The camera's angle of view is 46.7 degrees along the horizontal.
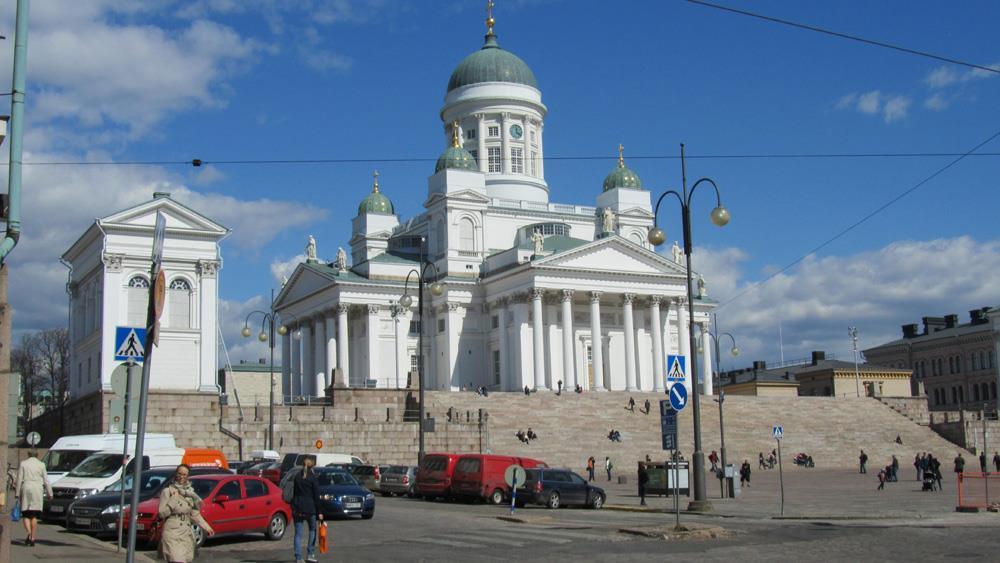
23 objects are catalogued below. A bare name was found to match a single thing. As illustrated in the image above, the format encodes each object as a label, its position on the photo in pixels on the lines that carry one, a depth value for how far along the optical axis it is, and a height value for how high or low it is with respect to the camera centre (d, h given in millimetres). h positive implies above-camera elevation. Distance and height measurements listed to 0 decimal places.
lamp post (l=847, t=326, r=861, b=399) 94438 +3899
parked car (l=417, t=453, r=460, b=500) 36656 -1352
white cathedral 78562 +9013
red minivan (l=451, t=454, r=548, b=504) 35375 -1403
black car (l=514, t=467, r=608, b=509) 34156 -1788
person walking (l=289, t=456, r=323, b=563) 18750 -1097
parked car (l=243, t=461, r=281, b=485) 34625 -1030
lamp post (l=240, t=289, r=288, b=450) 51347 +4733
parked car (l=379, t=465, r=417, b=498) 39938 -1627
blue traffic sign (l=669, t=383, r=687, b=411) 25000 +675
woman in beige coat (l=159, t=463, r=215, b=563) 13648 -974
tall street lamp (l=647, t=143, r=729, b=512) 29031 +2878
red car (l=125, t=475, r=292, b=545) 21659 -1328
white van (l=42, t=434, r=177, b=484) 31672 -200
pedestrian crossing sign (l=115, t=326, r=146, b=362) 16766 +1400
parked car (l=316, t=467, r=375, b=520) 27578 -1455
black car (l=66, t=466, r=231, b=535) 22688 -1306
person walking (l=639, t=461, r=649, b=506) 35844 -1652
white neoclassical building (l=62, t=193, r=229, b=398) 52969 +7059
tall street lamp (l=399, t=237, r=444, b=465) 42469 +4932
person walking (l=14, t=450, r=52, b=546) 20344 -852
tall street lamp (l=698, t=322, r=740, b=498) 42966 +2927
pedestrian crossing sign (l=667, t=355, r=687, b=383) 26891 +1346
